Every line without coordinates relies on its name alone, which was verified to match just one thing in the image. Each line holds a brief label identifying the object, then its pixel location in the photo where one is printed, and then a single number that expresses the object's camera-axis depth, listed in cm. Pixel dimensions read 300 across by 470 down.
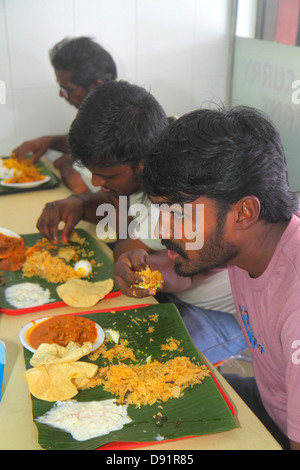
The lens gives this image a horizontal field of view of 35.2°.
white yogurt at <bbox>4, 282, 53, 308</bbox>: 160
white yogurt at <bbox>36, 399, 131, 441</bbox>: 108
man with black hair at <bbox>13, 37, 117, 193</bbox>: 267
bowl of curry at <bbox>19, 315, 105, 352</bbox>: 138
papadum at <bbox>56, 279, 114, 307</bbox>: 159
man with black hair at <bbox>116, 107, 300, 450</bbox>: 115
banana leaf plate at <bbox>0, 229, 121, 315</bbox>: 158
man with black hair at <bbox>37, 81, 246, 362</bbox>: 180
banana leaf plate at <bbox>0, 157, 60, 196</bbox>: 263
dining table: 108
